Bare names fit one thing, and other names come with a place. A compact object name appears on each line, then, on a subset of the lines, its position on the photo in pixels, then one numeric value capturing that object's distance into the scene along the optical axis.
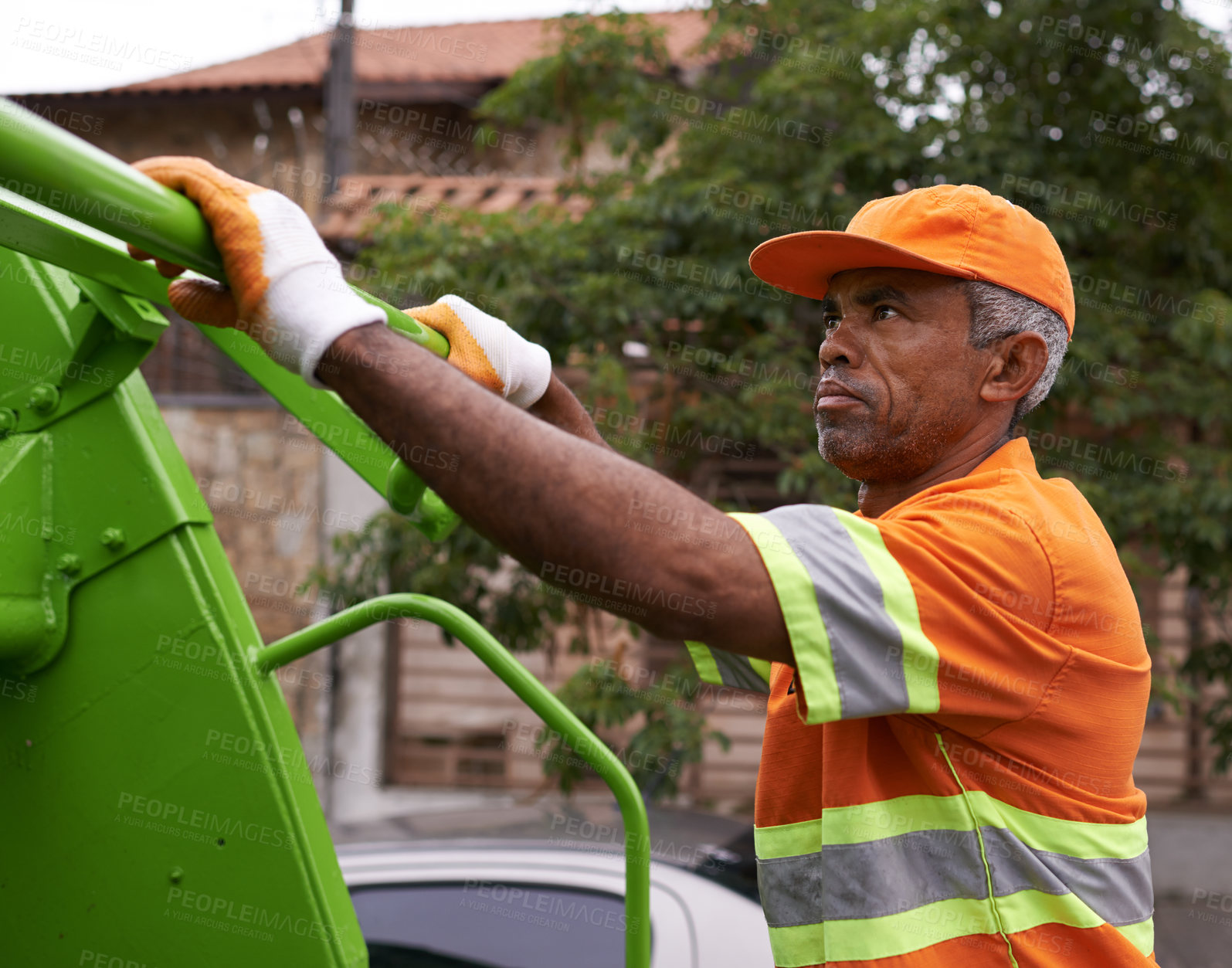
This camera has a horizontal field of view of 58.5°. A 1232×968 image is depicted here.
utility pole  6.79
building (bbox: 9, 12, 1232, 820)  6.21
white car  2.47
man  0.99
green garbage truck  1.44
